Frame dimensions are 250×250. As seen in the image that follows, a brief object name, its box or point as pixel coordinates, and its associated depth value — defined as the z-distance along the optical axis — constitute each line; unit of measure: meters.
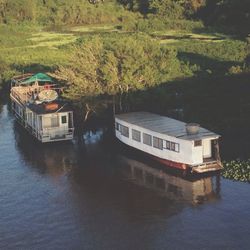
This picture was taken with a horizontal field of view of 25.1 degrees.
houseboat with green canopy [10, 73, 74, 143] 62.25
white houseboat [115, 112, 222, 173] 50.03
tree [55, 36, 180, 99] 63.06
